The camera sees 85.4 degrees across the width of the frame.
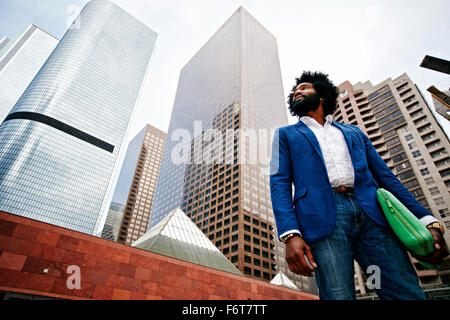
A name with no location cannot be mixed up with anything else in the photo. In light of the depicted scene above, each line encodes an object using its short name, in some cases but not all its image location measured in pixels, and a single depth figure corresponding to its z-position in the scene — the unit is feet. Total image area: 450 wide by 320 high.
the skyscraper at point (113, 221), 434.71
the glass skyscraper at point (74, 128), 269.03
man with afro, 6.27
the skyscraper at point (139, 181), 414.00
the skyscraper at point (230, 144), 208.23
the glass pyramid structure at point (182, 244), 49.75
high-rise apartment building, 152.76
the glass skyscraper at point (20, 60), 454.81
